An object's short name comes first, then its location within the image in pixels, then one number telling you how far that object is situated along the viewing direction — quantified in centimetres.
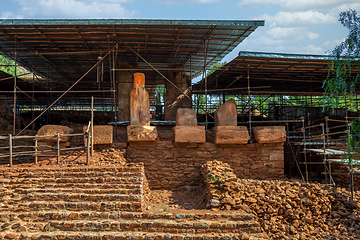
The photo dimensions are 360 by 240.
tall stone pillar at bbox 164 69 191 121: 1307
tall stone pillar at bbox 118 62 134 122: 1246
